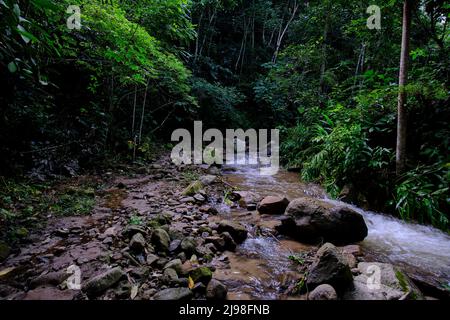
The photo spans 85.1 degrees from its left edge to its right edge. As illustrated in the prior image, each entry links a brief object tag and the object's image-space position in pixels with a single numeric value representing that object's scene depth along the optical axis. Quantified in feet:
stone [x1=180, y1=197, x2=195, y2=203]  15.32
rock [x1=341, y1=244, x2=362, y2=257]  10.46
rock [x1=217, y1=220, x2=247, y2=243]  11.27
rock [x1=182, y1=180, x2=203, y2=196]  16.53
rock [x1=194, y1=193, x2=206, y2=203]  15.78
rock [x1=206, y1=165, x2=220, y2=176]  24.38
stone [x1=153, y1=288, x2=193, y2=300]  6.83
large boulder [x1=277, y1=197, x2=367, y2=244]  11.63
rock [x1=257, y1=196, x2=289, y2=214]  14.64
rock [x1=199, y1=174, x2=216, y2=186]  19.75
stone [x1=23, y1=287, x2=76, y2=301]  6.68
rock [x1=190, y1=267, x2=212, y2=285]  7.70
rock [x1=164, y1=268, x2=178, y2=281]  7.72
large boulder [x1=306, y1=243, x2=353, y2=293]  7.64
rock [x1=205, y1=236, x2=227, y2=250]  10.34
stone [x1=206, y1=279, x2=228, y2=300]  7.22
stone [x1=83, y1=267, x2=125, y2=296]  6.92
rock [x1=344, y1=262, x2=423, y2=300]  7.28
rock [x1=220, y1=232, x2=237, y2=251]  10.55
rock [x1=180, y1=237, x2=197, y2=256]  9.41
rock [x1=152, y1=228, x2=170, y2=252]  9.41
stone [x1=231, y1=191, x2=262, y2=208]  16.15
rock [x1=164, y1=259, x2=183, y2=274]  8.11
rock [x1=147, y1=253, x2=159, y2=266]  8.52
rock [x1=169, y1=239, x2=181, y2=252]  9.50
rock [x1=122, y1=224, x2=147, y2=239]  10.11
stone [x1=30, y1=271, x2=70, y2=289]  7.20
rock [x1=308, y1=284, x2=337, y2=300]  7.15
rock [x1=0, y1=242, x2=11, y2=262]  8.29
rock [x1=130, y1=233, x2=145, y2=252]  9.15
